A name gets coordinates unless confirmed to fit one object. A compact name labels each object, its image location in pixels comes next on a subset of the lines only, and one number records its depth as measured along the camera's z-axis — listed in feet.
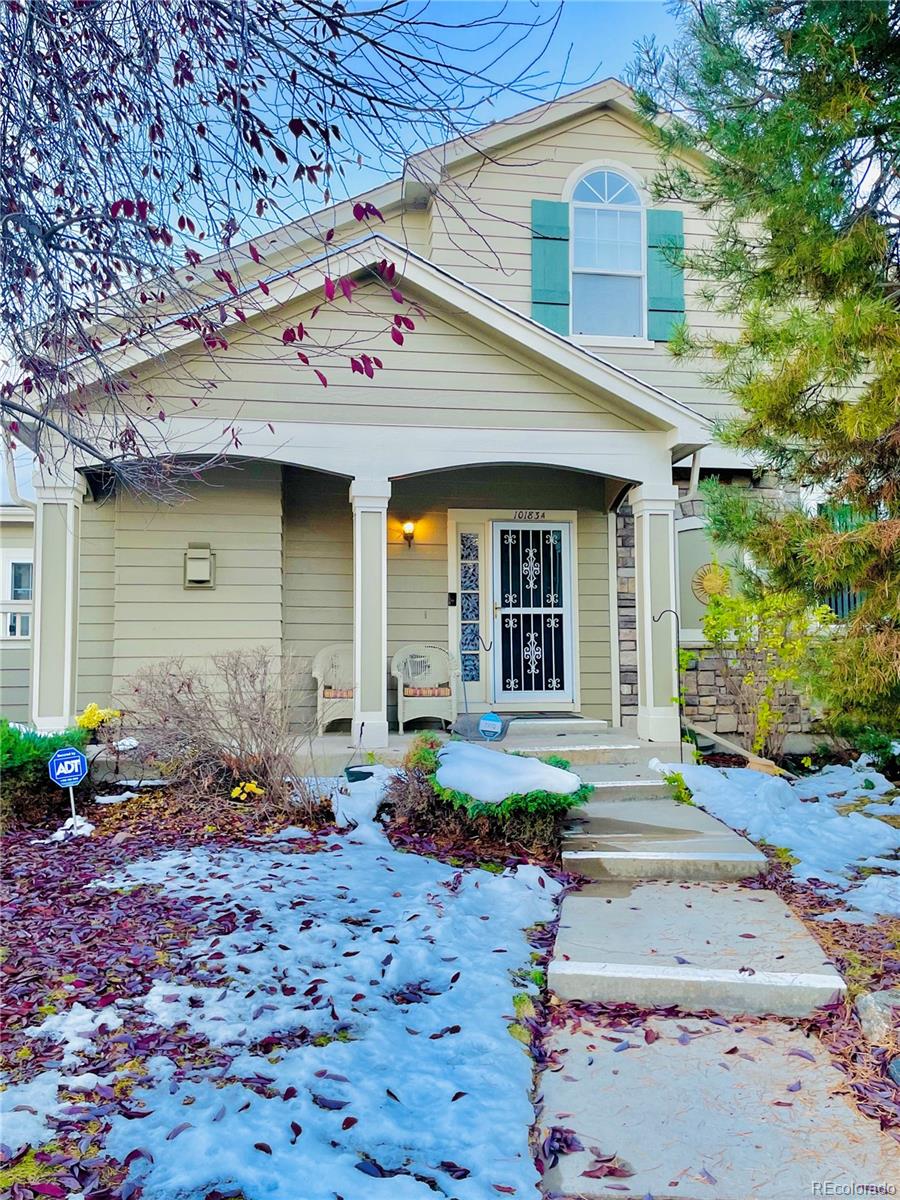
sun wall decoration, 27.07
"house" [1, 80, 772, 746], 21.59
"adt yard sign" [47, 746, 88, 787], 16.17
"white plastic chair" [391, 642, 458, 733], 24.82
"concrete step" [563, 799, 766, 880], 14.40
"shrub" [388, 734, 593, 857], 15.06
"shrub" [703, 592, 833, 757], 23.12
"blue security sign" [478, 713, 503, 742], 21.45
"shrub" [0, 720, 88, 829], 17.07
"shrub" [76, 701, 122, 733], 20.18
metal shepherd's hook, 21.77
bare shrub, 18.15
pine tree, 12.20
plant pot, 18.99
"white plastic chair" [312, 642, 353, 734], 23.70
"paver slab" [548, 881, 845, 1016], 9.98
